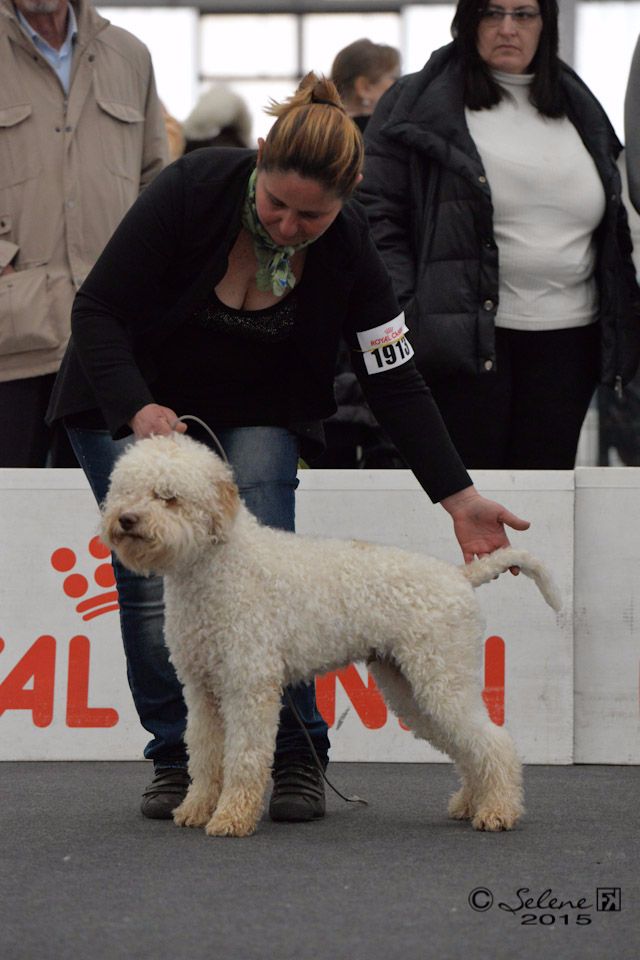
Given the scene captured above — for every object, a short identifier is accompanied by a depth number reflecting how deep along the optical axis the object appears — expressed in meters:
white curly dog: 6.27
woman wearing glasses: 8.45
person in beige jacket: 8.54
